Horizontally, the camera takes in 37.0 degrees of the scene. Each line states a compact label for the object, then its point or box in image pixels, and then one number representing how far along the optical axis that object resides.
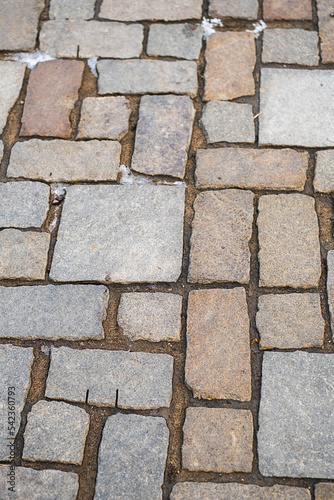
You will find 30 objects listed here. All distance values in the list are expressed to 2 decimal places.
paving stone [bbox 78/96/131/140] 3.20
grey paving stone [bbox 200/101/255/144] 3.14
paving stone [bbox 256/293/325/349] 2.45
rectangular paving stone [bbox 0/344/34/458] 2.29
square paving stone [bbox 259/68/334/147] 3.12
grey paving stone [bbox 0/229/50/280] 2.72
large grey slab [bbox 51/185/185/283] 2.69
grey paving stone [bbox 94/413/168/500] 2.16
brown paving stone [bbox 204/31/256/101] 3.35
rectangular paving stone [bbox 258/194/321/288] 2.62
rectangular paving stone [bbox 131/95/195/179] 3.05
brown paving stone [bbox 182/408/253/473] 2.20
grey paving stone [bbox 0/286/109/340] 2.54
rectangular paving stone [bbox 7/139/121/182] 3.04
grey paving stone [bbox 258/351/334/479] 2.18
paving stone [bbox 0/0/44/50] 3.67
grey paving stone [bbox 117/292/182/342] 2.51
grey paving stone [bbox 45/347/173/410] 2.35
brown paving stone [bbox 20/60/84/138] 3.24
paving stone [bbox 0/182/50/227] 2.89
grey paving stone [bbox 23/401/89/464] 2.24
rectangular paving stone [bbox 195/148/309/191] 2.95
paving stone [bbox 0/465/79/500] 2.16
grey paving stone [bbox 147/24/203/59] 3.55
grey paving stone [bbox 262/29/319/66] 3.48
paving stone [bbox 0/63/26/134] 3.34
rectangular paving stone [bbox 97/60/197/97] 3.38
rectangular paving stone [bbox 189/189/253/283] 2.65
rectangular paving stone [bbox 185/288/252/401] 2.36
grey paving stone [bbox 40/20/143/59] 3.58
